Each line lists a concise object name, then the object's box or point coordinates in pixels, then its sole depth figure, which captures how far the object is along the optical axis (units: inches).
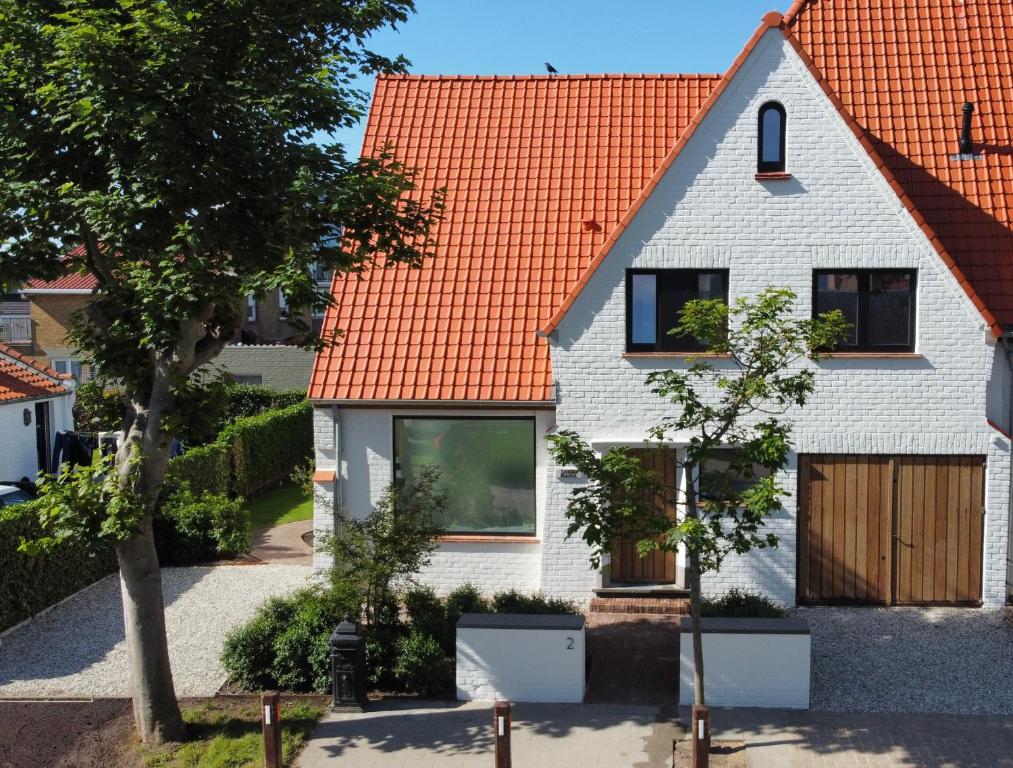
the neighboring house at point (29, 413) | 978.7
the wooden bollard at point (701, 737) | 379.2
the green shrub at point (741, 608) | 485.4
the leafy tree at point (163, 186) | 376.2
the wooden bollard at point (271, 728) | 392.8
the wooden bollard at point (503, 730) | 380.8
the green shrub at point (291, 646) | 475.8
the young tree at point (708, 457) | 394.9
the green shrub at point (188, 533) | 705.6
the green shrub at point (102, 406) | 440.8
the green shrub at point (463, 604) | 501.7
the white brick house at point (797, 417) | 561.3
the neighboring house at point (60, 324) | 1675.7
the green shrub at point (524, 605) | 498.0
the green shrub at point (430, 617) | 491.2
